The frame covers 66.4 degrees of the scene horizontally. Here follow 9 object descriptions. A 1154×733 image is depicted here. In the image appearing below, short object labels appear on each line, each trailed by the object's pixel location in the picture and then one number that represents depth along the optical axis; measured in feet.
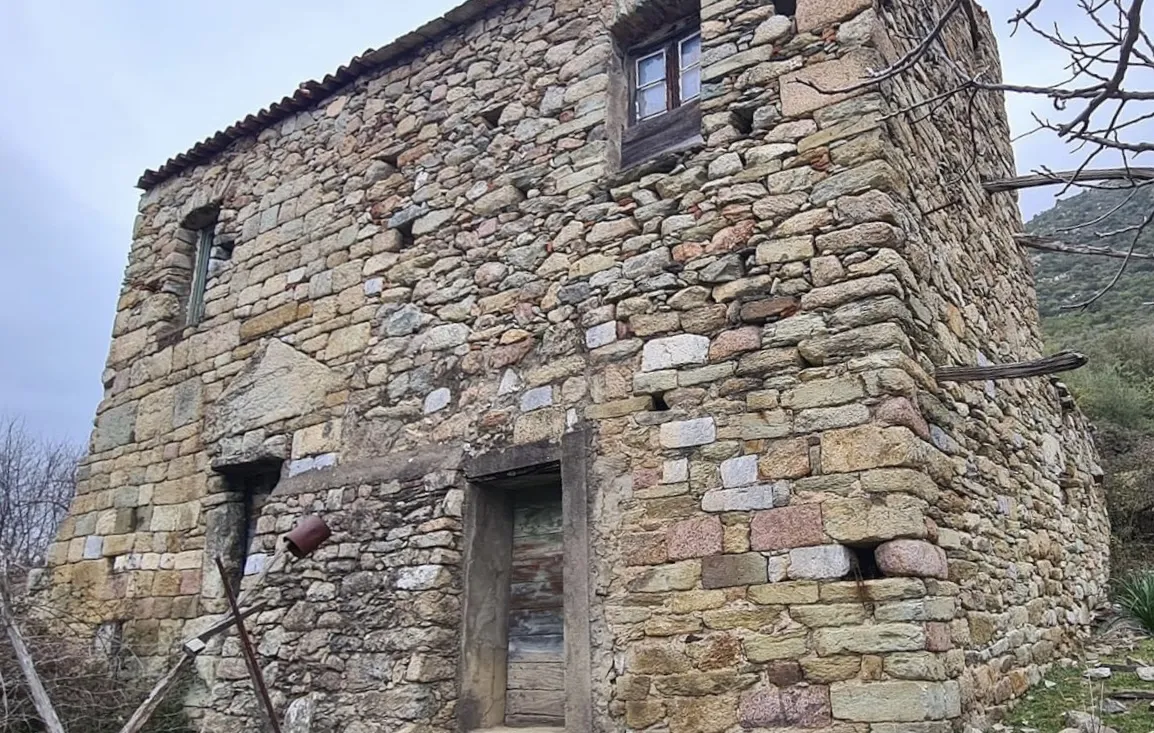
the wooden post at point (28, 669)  14.33
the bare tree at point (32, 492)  49.58
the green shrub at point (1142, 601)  18.19
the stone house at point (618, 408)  12.51
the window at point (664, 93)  16.51
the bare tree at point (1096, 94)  8.04
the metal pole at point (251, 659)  13.96
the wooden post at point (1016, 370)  13.67
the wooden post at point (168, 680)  13.61
